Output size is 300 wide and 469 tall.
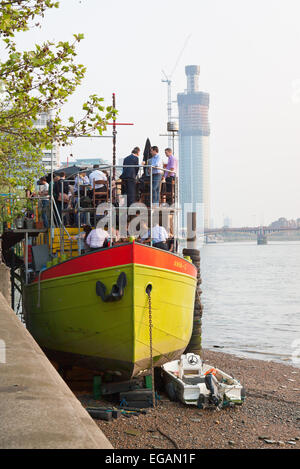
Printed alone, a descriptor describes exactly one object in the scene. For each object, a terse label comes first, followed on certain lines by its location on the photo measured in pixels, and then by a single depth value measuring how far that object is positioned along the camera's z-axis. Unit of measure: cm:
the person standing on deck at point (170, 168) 1376
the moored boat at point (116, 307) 1172
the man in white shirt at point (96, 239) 1232
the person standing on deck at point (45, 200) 1610
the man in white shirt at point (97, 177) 1320
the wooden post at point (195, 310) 1733
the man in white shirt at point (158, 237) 1295
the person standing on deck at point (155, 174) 1302
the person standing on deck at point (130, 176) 1279
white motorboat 1226
